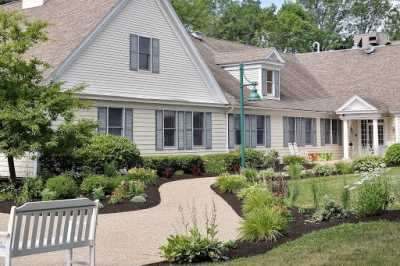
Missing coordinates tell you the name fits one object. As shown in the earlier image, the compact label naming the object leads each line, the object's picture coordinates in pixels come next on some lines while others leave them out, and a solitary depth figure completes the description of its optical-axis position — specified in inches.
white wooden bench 251.3
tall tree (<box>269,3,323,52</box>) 2267.5
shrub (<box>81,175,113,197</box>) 600.7
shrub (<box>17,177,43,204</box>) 557.7
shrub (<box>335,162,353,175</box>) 884.6
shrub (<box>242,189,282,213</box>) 451.8
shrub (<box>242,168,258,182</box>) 722.8
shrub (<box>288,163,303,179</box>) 746.2
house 830.5
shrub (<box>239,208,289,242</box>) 366.9
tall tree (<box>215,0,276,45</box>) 2319.1
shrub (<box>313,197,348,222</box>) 428.1
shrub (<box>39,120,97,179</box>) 621.6
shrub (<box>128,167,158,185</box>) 707.9
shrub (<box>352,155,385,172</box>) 878.7
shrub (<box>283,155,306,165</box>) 1087.0
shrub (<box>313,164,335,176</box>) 861.3
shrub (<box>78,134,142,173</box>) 732.0
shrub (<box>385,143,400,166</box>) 1040.2
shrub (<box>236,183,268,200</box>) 509.8
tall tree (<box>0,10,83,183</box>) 581.3
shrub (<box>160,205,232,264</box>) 316.8
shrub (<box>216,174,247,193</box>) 647.8
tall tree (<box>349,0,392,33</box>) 2504.9
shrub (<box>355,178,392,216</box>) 409.1
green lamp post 893.2
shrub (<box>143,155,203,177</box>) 831.1
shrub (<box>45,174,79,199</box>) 566.1
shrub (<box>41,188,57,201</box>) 548.7
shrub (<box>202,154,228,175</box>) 914.7
